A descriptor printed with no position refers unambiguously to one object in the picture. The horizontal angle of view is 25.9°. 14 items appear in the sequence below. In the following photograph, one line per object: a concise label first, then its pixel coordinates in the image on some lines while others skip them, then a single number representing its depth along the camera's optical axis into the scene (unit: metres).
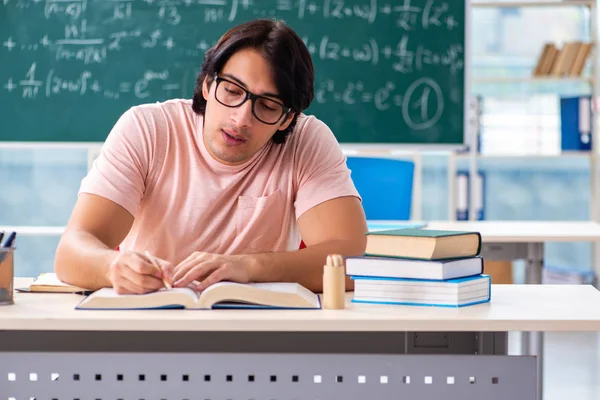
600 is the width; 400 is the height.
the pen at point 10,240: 2.15
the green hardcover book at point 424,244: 2.14
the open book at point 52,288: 2.31
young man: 2.43
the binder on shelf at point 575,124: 6.43
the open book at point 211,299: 2.07
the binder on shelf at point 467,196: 6.49
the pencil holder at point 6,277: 2.15
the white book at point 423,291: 2.14
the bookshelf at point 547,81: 6.51
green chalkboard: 5.56
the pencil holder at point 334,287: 2.12
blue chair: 4.16
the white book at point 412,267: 2.14
